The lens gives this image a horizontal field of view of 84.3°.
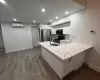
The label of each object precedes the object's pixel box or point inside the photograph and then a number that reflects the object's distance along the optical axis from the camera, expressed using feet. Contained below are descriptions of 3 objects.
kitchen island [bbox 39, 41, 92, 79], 5.16
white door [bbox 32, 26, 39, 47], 19.95
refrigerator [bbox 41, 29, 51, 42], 18.22
